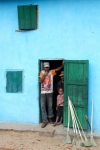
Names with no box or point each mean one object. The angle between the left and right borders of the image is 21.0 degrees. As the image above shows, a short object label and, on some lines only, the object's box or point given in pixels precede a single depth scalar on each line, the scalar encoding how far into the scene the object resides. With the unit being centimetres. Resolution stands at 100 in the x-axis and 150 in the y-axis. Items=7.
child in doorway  775
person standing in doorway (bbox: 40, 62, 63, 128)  774
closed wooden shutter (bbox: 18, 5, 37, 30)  774
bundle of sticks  660
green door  718
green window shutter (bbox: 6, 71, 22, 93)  807
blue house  729
